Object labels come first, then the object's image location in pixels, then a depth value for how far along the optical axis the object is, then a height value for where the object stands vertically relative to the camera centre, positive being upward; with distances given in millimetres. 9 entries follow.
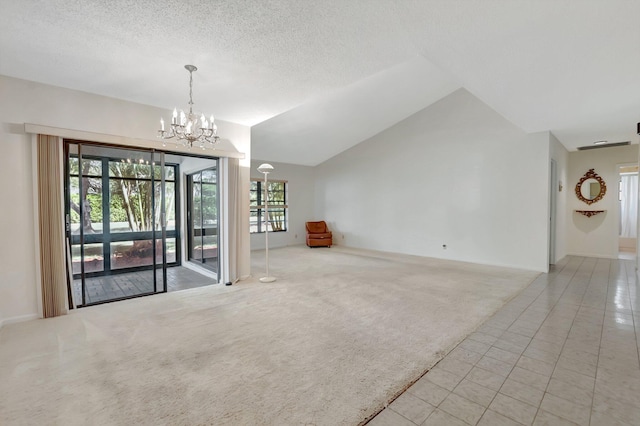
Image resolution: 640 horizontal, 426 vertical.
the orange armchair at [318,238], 8969 -937
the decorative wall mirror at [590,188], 7078 +437
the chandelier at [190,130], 2957 +848
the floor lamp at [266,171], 4926 +661
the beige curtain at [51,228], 3387 -204
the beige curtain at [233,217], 4902 -138
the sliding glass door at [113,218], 3809 -118
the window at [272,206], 8805 +79
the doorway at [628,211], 8741 -204
